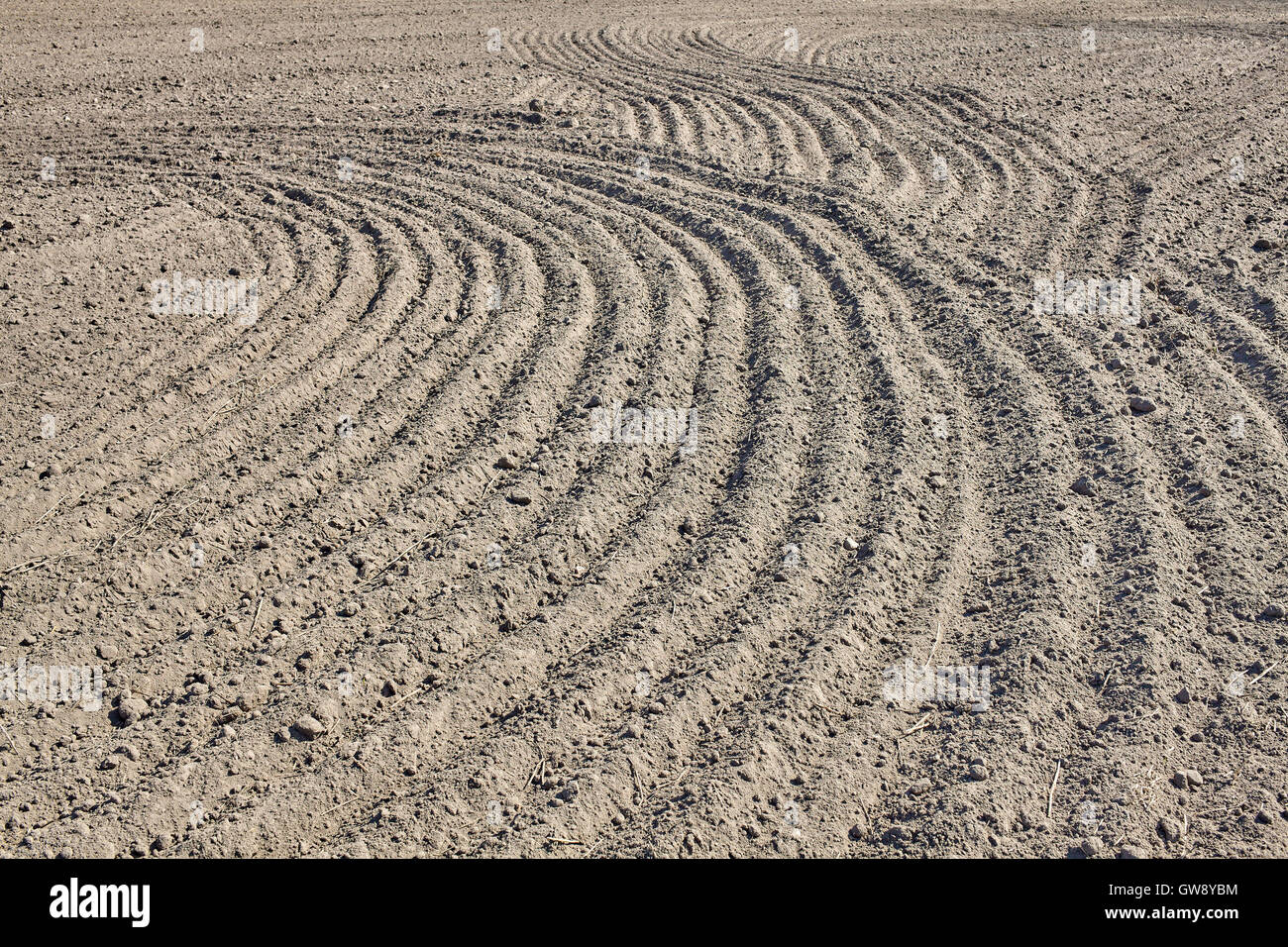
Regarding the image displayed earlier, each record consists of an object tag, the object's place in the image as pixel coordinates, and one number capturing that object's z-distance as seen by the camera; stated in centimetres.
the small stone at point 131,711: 383
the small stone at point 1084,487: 506
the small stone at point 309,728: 378
